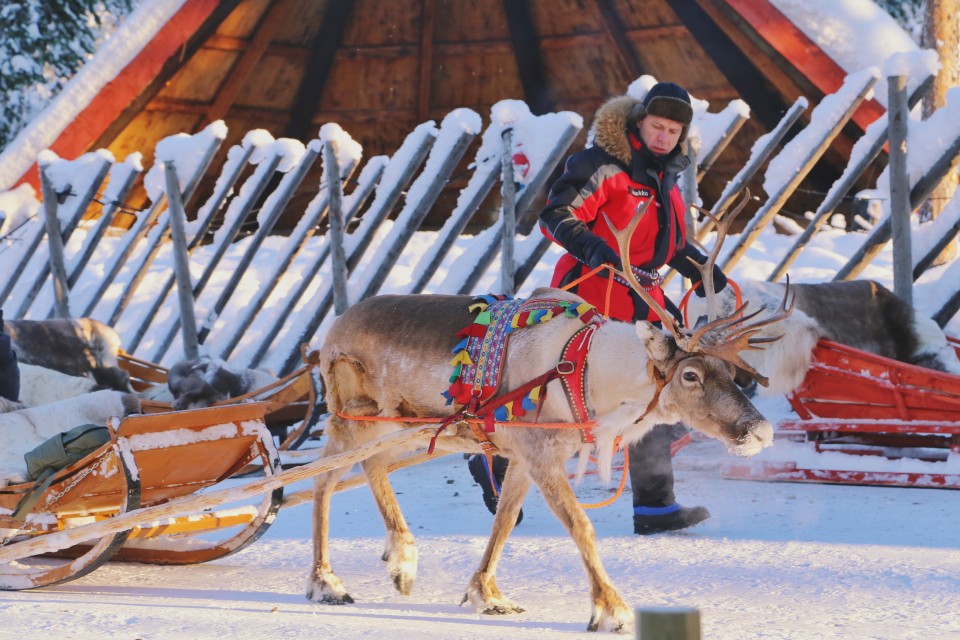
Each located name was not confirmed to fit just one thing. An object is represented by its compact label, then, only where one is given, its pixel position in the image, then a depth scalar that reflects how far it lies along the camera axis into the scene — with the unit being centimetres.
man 952
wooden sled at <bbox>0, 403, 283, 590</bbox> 867
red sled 1159
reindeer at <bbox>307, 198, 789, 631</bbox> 767
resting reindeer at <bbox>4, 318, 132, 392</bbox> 1614
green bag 916
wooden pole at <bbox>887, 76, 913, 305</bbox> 1526
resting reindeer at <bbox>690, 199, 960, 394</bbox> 1346
